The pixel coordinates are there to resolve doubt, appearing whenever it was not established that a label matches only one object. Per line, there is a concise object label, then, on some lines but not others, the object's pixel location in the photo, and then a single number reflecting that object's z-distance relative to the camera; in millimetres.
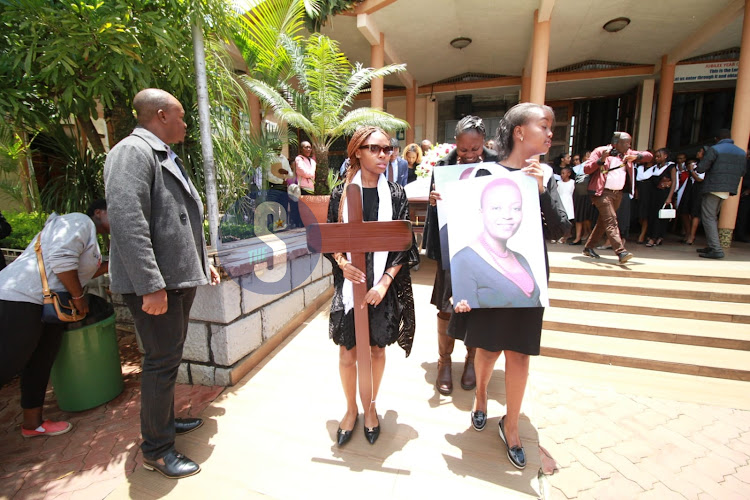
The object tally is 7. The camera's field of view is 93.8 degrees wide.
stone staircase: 3170
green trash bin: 2445
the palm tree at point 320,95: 5719
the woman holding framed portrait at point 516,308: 1771
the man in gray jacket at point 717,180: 5125
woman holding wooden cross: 1925
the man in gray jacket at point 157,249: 1616
